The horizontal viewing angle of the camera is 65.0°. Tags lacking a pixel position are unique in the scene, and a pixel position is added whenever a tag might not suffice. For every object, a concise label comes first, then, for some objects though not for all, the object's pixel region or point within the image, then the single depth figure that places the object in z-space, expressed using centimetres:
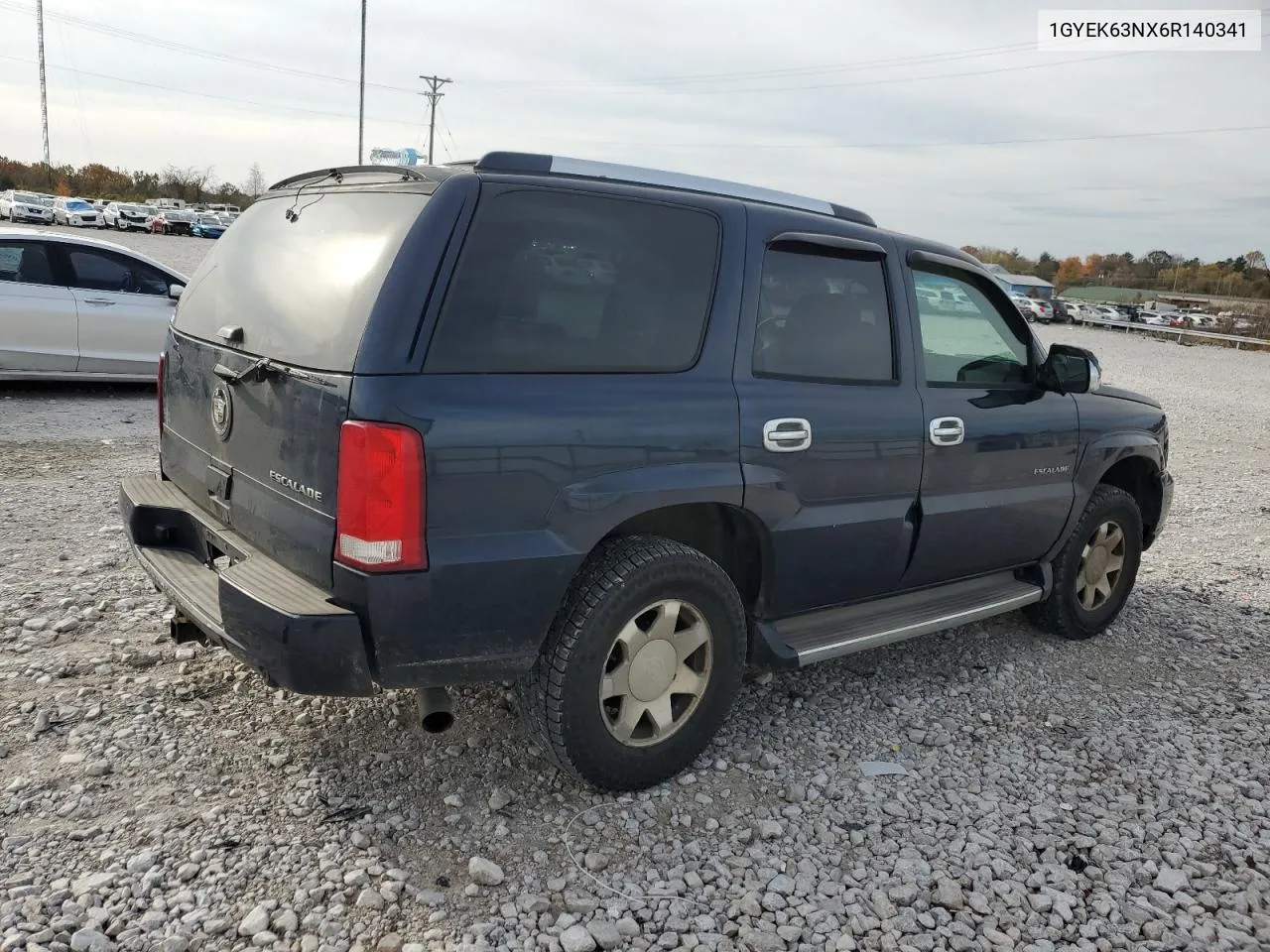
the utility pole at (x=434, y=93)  6094
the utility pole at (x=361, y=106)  5125
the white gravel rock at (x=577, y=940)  259
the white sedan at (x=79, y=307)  886
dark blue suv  273
